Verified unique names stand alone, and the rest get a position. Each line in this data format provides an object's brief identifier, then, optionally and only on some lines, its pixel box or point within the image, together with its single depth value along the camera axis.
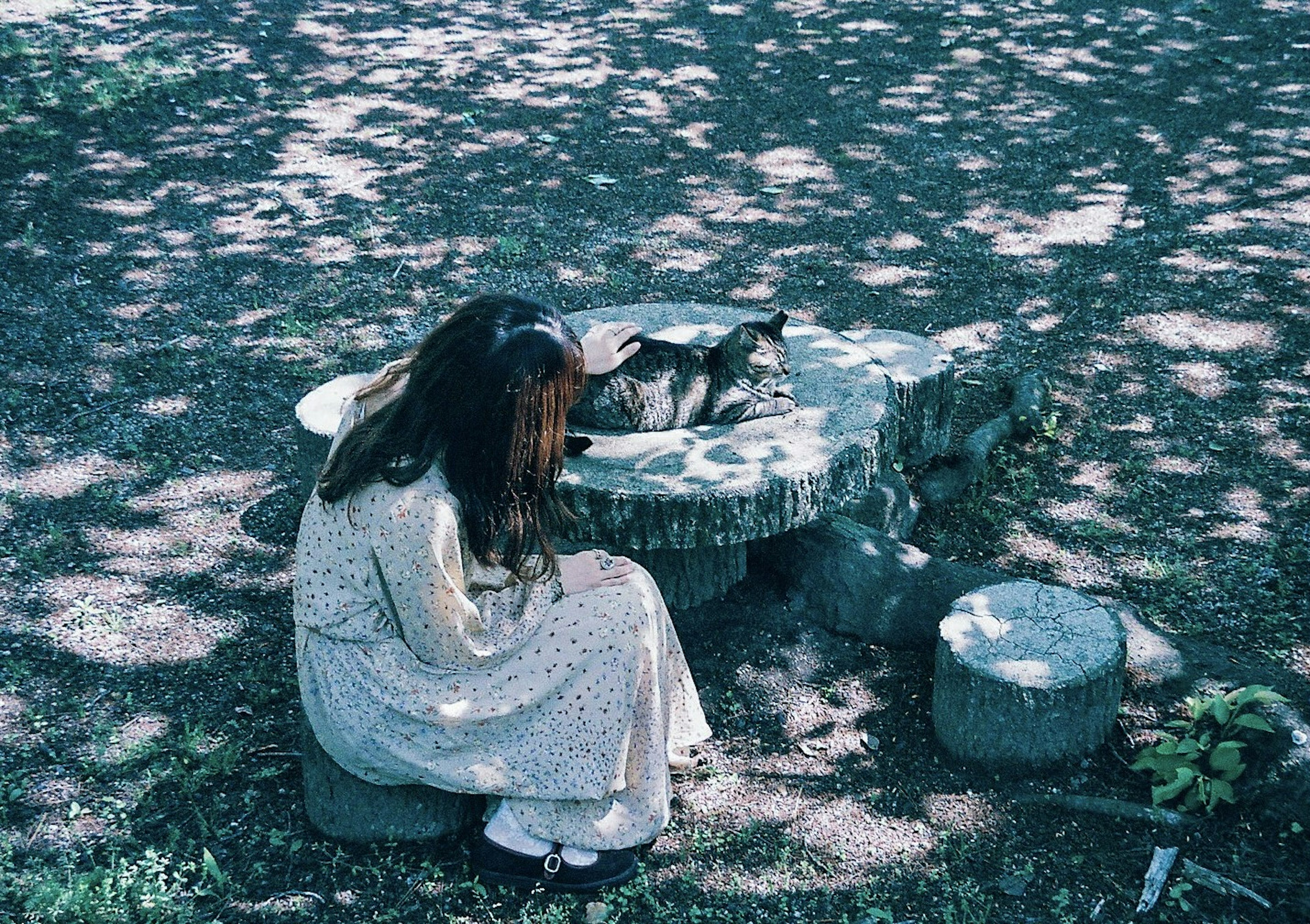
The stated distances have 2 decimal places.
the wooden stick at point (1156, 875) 3.29
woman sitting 2.96
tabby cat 4.08
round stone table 3.80
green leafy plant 3.51
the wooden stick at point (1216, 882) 3.26
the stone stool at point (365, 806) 3.42
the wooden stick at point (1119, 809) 3.53
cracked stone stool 3.62
